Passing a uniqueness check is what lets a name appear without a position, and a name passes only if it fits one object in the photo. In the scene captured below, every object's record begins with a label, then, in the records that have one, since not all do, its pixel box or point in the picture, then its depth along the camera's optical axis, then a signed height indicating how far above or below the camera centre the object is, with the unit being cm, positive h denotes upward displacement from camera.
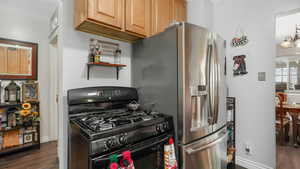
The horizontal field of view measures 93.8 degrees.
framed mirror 259 +46
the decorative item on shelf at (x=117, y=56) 172 +34
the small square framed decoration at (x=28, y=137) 261 -101
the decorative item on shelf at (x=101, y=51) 152 +38
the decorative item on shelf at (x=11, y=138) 246 -99
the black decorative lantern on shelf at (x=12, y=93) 255 -18
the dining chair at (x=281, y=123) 191 -55
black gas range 85 -33
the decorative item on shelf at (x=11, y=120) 246 -65
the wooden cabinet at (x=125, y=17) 127 +68
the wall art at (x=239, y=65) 205 +27
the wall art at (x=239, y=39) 205 +66
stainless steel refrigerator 122 -4
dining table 204 -44
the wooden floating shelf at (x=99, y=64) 149 +21
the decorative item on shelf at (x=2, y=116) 241 -58
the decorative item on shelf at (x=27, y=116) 251 -59
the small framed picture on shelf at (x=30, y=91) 272 -16
